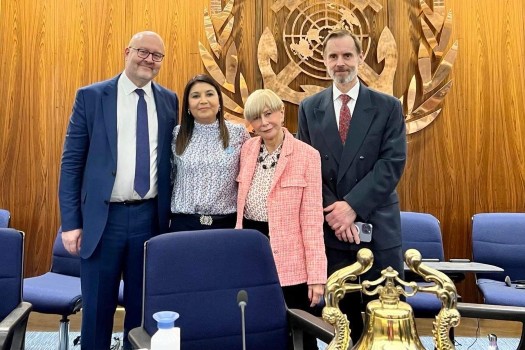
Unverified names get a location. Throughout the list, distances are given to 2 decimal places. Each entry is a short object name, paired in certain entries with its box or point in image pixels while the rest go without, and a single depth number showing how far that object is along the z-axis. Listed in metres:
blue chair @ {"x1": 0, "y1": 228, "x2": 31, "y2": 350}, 1.52
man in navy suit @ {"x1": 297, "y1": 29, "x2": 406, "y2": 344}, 1.93
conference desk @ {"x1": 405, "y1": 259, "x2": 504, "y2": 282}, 2.40
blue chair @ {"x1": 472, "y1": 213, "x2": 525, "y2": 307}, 2.88
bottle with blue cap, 0.86
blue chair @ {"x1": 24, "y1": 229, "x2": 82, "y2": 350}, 2.39
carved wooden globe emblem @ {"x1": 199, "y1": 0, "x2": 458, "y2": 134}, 3.24
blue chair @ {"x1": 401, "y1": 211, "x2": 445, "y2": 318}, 2.88
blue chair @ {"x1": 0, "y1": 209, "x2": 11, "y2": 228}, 2.90
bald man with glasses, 1.96
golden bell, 0.74
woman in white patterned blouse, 1.99
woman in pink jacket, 1.83
